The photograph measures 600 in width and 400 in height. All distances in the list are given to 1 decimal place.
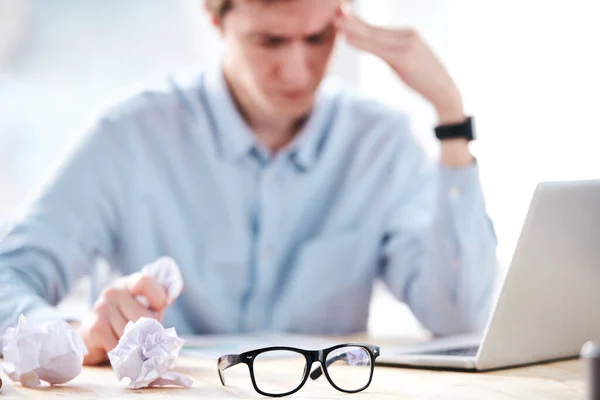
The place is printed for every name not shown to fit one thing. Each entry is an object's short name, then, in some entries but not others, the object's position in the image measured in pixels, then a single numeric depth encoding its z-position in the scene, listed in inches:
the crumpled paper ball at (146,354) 65.7
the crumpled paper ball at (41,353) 66.5
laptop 67.2
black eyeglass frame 64.1
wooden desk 64.8
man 90.2
